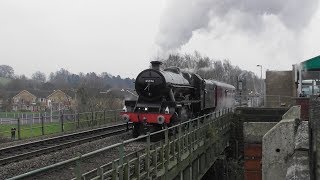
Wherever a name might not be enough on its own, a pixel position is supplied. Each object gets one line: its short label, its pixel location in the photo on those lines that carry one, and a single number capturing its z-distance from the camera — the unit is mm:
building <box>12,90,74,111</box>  74288
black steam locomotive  15289
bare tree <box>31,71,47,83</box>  131700
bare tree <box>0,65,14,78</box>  131125
